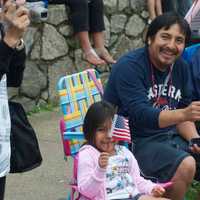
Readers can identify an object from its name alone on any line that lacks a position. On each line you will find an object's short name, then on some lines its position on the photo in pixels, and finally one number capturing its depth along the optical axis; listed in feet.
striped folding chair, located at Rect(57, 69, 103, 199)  21.66
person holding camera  14.53
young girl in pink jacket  18.03
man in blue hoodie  19.67
